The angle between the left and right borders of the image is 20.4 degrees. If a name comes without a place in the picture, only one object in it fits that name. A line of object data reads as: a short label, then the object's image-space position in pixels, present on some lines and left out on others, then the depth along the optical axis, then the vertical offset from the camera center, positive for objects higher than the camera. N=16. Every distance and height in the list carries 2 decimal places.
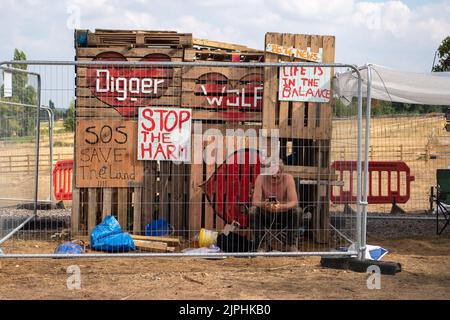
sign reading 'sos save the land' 18.28 -0.13
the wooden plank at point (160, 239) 17.62 -1.31
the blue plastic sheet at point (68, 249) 16.27 -1.36
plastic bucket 17.49 -1.28
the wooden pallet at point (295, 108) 18.51 +0.59
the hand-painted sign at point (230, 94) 18.69 +0.79
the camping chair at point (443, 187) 21.00 -0.63
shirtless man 16.92 -0.73
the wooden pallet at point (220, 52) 19.14 +1.46
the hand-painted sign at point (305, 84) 17.44 +0.90
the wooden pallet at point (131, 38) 19.06 +1.66
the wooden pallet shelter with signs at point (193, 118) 18.57 +0.44
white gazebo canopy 20.70 +1.06
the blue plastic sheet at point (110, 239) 17.05 -1.28
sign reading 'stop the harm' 17.31 +0.20
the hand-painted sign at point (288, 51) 18.75 +1.45
